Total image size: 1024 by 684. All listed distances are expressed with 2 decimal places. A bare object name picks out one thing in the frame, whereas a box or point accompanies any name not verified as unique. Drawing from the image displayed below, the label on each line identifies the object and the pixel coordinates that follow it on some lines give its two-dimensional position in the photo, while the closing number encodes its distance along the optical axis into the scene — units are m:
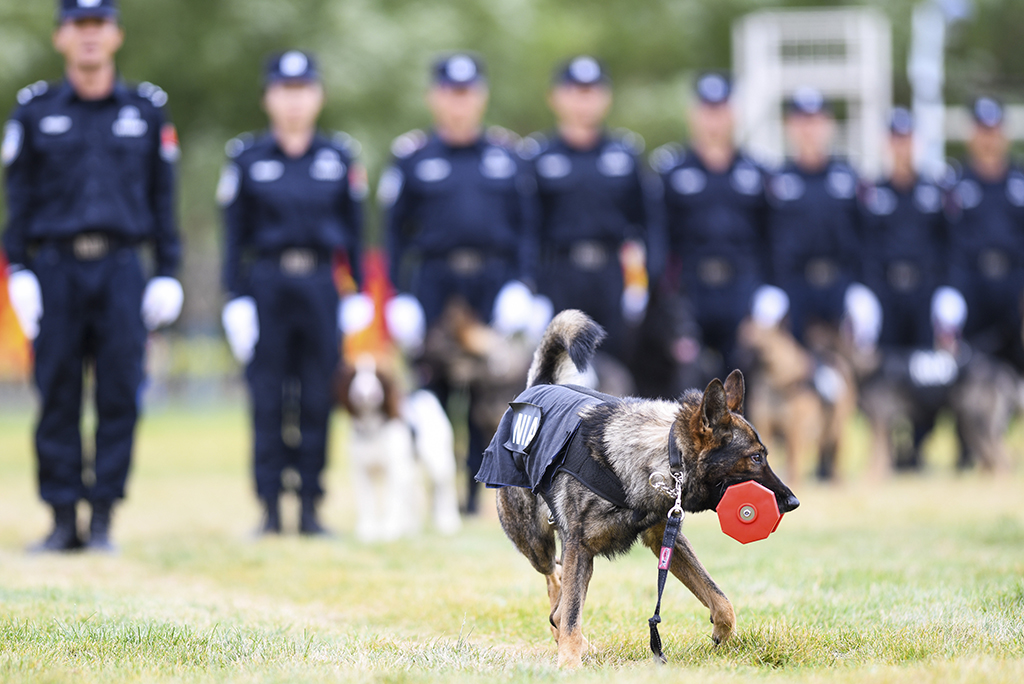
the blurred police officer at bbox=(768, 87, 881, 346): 21.53
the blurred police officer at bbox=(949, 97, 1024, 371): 22.75
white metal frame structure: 49.50
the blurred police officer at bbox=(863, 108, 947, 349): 23.02
